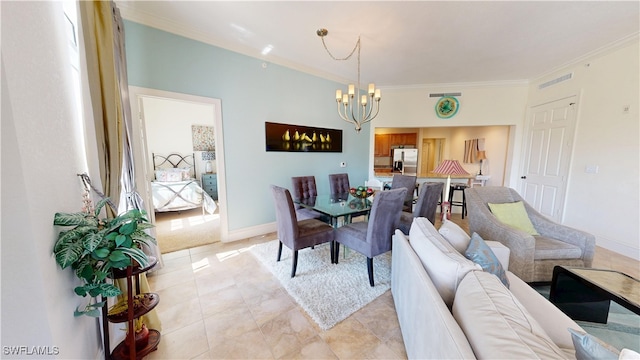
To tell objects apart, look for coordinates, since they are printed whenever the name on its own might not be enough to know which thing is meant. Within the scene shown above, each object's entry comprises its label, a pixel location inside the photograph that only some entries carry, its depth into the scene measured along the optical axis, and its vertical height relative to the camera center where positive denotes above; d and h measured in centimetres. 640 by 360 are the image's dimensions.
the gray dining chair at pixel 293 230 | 214 -80
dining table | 242 -61
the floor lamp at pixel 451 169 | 242 -14
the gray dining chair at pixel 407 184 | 334 -46
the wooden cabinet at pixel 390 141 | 674 +49
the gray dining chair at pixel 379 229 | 200 -70
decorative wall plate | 452 +105
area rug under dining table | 181 -126
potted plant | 92 -42
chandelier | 253 +76
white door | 346 +6
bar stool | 432 -74
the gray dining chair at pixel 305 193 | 297 -58
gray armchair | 188 -80
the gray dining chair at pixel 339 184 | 365 -49
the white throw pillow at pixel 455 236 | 146 -55
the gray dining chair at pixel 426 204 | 249 -57
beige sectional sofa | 67 -60
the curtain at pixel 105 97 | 137 +40
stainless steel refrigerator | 623 -12
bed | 405 -73
